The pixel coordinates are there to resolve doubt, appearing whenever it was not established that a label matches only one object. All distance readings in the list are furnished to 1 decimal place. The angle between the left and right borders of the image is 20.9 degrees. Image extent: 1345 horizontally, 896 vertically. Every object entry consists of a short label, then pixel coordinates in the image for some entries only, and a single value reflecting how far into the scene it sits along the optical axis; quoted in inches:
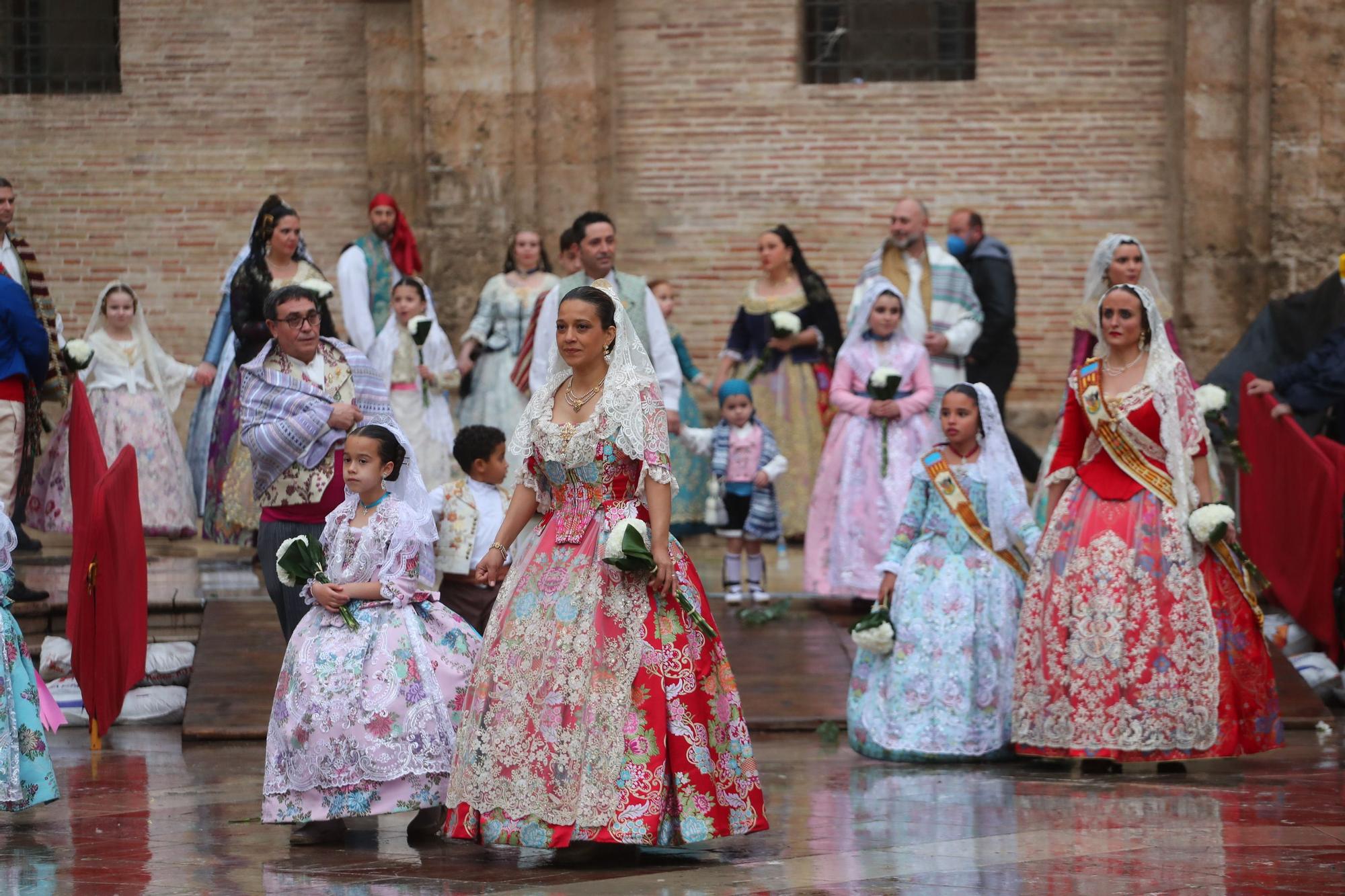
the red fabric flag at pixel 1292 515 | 719.6
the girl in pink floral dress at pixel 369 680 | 462.8
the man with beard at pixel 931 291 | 811.5
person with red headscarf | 866.3
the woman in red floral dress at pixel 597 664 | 430.4
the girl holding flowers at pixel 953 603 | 605.4
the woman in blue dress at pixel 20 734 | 485.8
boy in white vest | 586.6
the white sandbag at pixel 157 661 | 678.6
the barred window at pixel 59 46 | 1107.3
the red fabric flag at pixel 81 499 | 620.4
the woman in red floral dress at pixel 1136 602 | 573.3
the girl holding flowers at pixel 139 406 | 839.2
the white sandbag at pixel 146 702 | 676.9
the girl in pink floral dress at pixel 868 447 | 755.0
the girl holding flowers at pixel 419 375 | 860.8
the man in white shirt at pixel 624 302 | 683.0
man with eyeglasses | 544.0
